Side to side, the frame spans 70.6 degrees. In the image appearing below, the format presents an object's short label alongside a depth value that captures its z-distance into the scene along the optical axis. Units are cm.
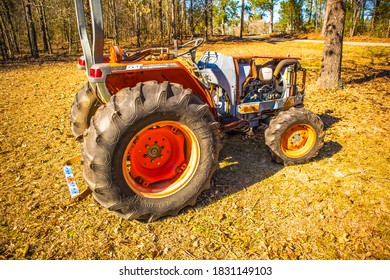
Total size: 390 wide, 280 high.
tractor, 256
